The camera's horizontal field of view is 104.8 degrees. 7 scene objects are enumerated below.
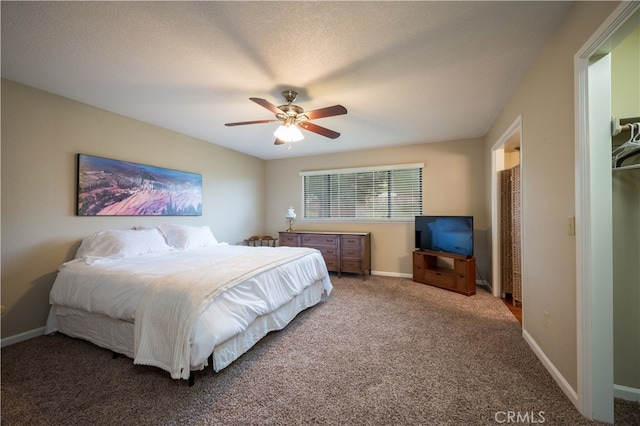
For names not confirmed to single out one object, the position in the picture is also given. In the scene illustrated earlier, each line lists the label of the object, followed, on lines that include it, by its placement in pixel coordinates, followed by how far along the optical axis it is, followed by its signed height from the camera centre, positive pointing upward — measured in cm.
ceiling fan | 229 +96
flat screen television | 368 -28
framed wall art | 277 +34
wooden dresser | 447 -61
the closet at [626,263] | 149 -29
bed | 166 -66
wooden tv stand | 351 -88
